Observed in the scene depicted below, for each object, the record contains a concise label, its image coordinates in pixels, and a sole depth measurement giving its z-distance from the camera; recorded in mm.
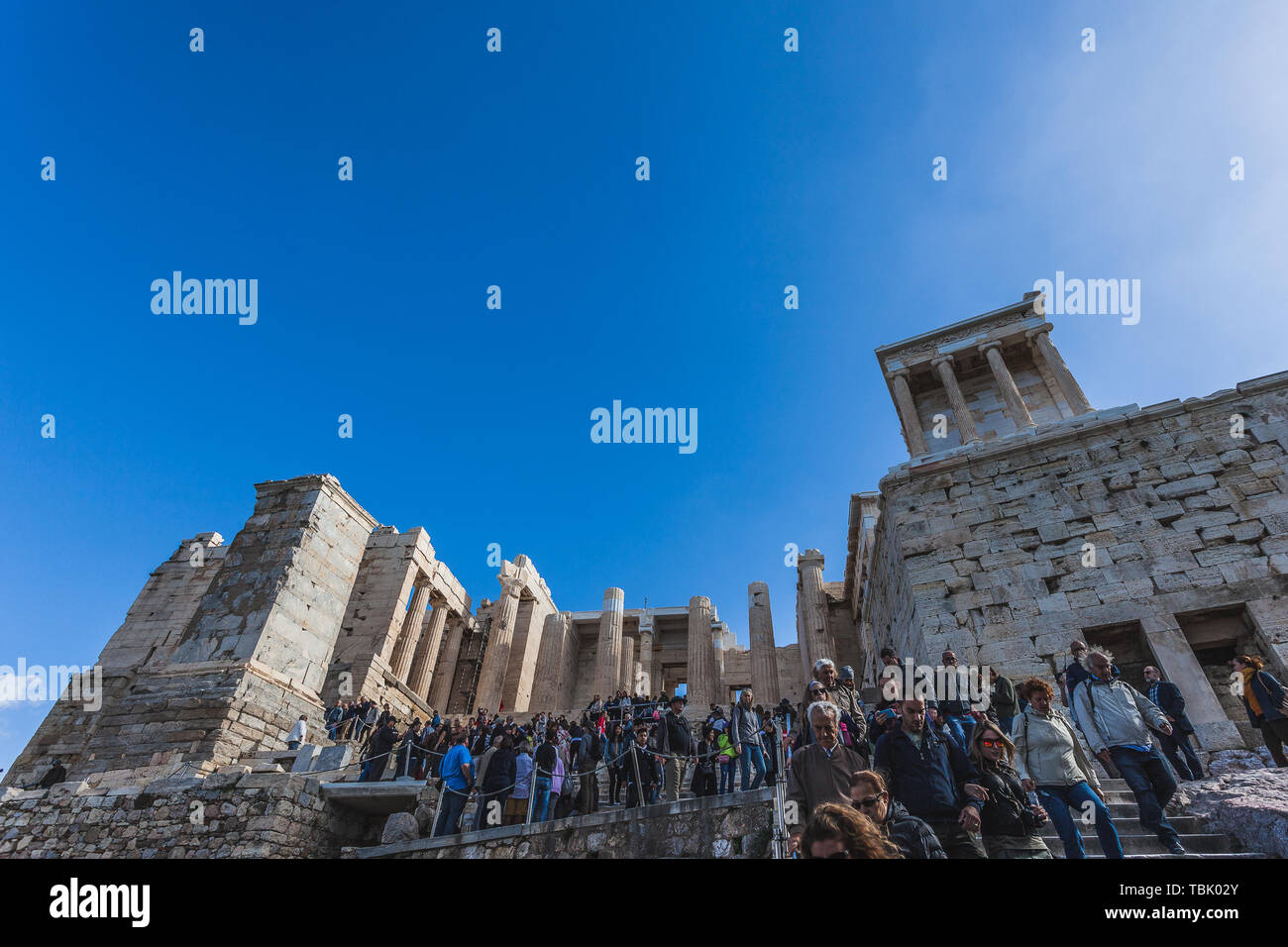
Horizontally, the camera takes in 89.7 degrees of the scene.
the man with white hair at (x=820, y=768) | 5012
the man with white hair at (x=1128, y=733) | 5699
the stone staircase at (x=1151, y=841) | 5902
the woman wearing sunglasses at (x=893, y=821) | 3980
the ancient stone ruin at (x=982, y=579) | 10648
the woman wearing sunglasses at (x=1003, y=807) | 4645
